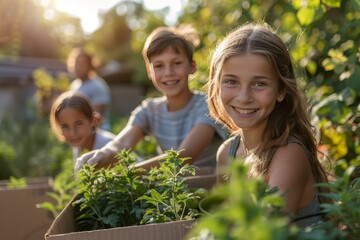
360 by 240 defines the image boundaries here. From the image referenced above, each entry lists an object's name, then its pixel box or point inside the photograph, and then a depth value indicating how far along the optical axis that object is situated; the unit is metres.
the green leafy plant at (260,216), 1.07
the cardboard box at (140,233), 1.83
